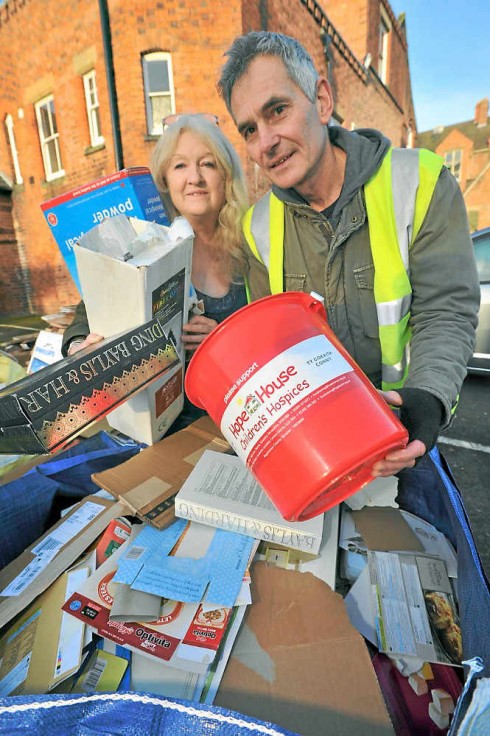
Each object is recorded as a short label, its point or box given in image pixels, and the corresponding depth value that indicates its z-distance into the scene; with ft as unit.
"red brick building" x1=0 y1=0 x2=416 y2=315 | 22.38
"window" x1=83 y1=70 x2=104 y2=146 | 26.35
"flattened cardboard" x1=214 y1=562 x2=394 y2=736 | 2.45
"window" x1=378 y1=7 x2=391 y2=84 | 47.52
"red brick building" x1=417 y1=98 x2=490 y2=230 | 82.17
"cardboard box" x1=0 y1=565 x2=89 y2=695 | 2.66
